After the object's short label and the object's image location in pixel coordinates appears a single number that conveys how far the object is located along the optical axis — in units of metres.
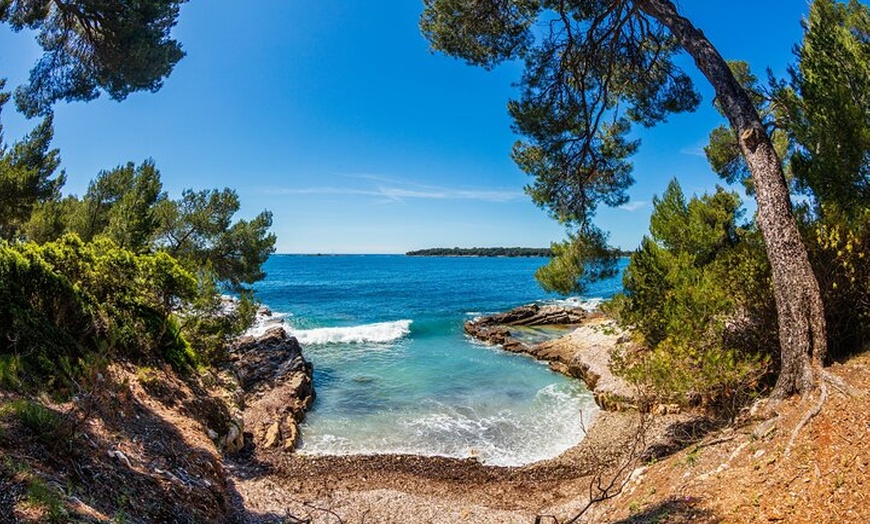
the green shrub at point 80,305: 6.54
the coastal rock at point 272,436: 10.38
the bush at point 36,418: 4.51
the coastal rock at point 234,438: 9.45
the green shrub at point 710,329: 7.00
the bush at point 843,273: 6.45
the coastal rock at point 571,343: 13.89
